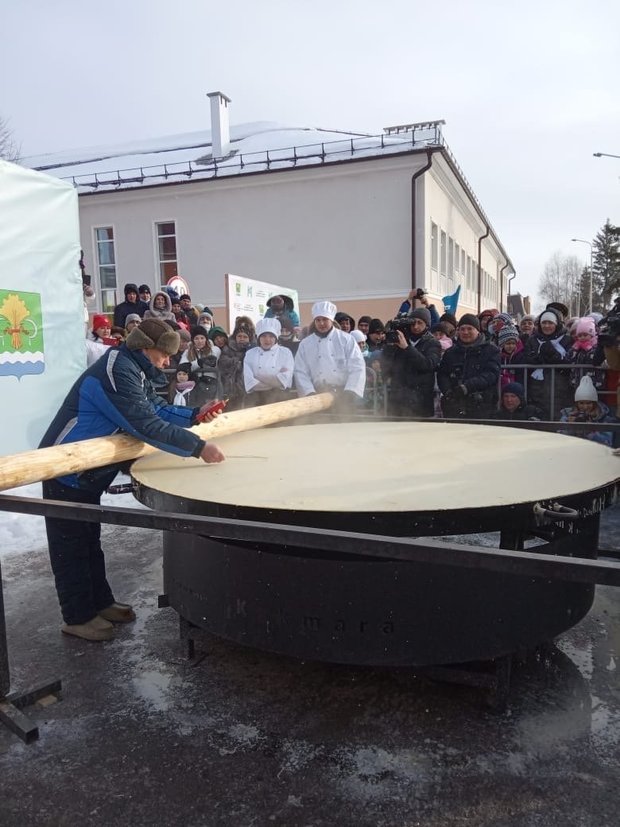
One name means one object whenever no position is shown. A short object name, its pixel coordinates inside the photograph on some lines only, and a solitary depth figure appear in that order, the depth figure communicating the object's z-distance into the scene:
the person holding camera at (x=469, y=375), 6.23
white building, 18.05
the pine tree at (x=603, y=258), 67.27
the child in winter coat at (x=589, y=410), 5.63
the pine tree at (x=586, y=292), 72.00
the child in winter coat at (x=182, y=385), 7.59
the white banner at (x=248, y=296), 9.02
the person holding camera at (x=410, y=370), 6.42
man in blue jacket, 3.06
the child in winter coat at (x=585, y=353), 6.34
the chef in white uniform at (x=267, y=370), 6.39
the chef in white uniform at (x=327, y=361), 5.77
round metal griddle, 2.28
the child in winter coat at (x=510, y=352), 6.86
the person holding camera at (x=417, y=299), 8.74
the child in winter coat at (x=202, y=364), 7.56
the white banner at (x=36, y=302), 5.63
